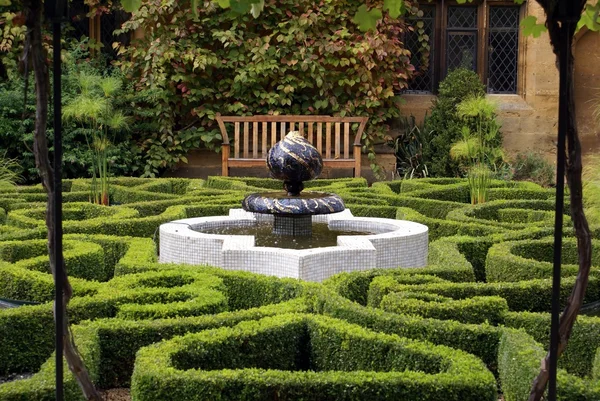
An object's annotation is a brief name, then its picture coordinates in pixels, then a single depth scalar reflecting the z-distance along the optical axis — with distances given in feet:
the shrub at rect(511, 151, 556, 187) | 48.55
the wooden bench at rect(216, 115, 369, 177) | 45.01
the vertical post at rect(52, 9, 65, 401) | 11.49
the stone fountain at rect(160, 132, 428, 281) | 24.27
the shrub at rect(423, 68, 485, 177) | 47.75
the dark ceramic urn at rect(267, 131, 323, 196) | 27.76
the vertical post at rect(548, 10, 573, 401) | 11.55
